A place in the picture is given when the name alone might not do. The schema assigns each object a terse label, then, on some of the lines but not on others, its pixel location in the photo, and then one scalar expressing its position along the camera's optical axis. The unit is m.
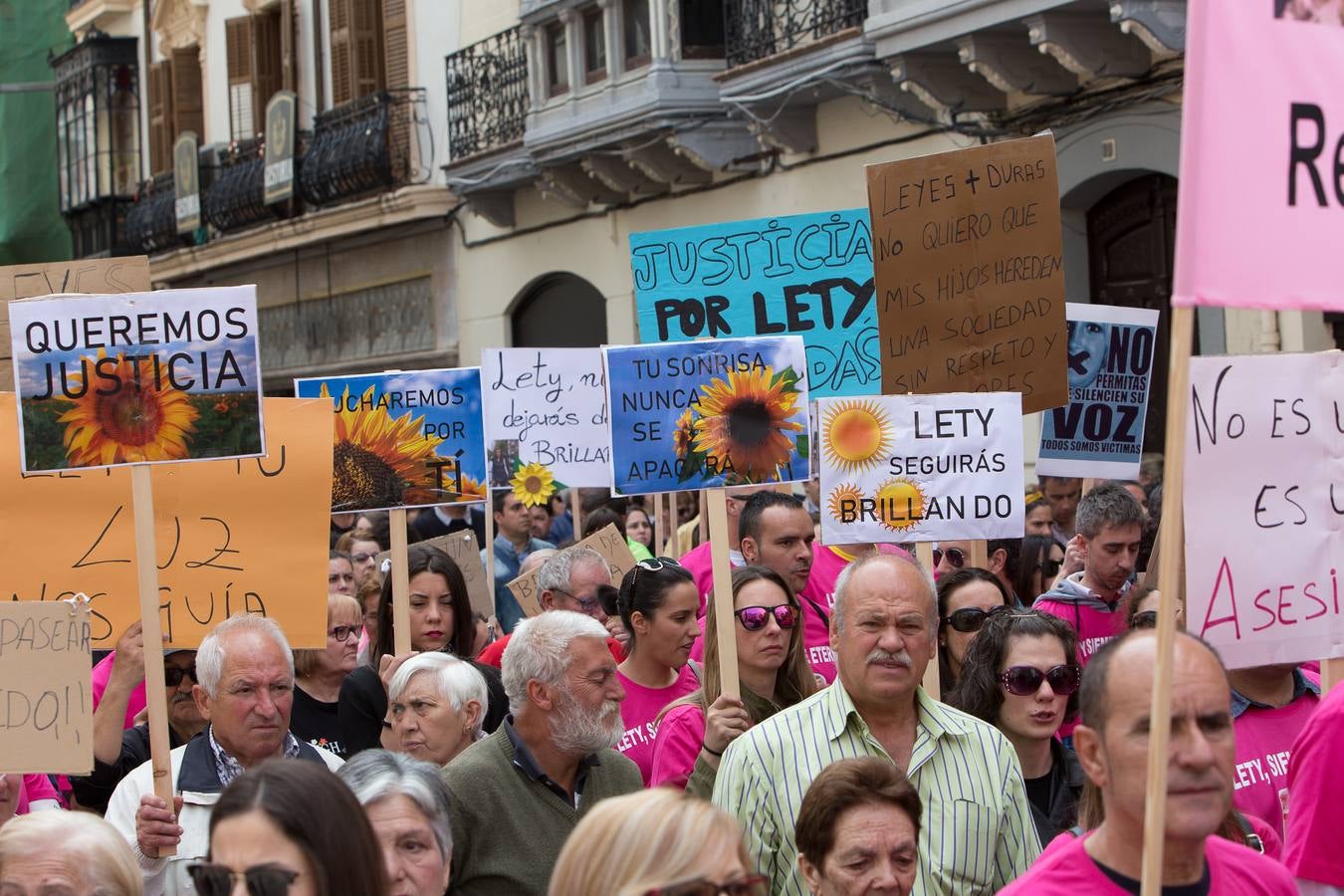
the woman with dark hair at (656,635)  6.28
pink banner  3.23
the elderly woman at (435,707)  5.60
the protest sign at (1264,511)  4.91
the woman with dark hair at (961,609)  6.16
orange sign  6.17
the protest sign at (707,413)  6.55
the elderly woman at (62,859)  3.75
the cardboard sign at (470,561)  9.30
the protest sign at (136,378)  5.91
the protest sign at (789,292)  8.26
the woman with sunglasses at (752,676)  5.42
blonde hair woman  3.05
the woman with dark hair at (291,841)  3.26
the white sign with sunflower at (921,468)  6.46
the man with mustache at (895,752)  4.45
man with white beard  4.80
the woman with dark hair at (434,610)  7.19
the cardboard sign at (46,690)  5.05
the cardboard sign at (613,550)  9.43
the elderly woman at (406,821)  3.97
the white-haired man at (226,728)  5.07
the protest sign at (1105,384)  8.55
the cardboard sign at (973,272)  7.54
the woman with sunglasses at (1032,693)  5.27
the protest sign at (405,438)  7.90
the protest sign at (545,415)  11.15
